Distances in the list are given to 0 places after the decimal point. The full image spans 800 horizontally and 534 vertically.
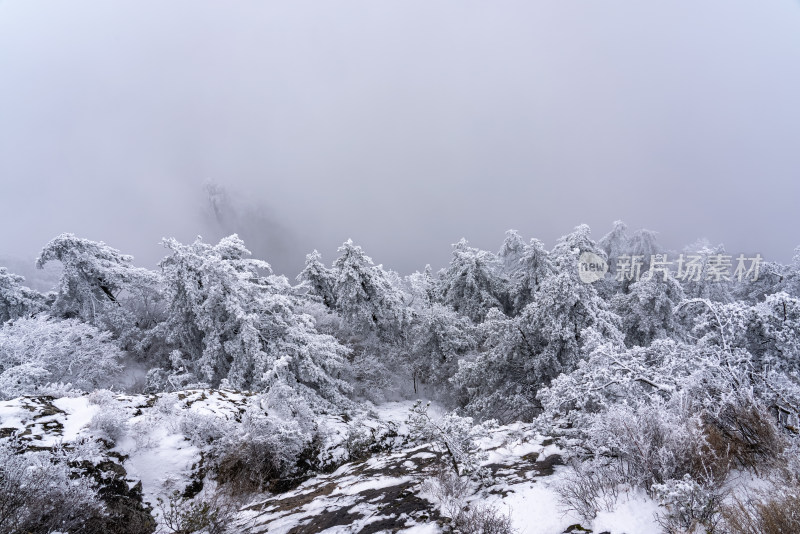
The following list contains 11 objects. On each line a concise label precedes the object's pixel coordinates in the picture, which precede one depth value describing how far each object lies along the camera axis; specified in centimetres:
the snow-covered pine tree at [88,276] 1513
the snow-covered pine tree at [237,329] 1180
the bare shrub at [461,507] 353
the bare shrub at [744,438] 349
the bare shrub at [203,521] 430
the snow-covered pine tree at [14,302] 1659
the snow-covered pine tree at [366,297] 1688
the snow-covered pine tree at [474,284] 1966
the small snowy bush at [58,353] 1154
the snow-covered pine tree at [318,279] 2339
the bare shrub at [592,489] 343
